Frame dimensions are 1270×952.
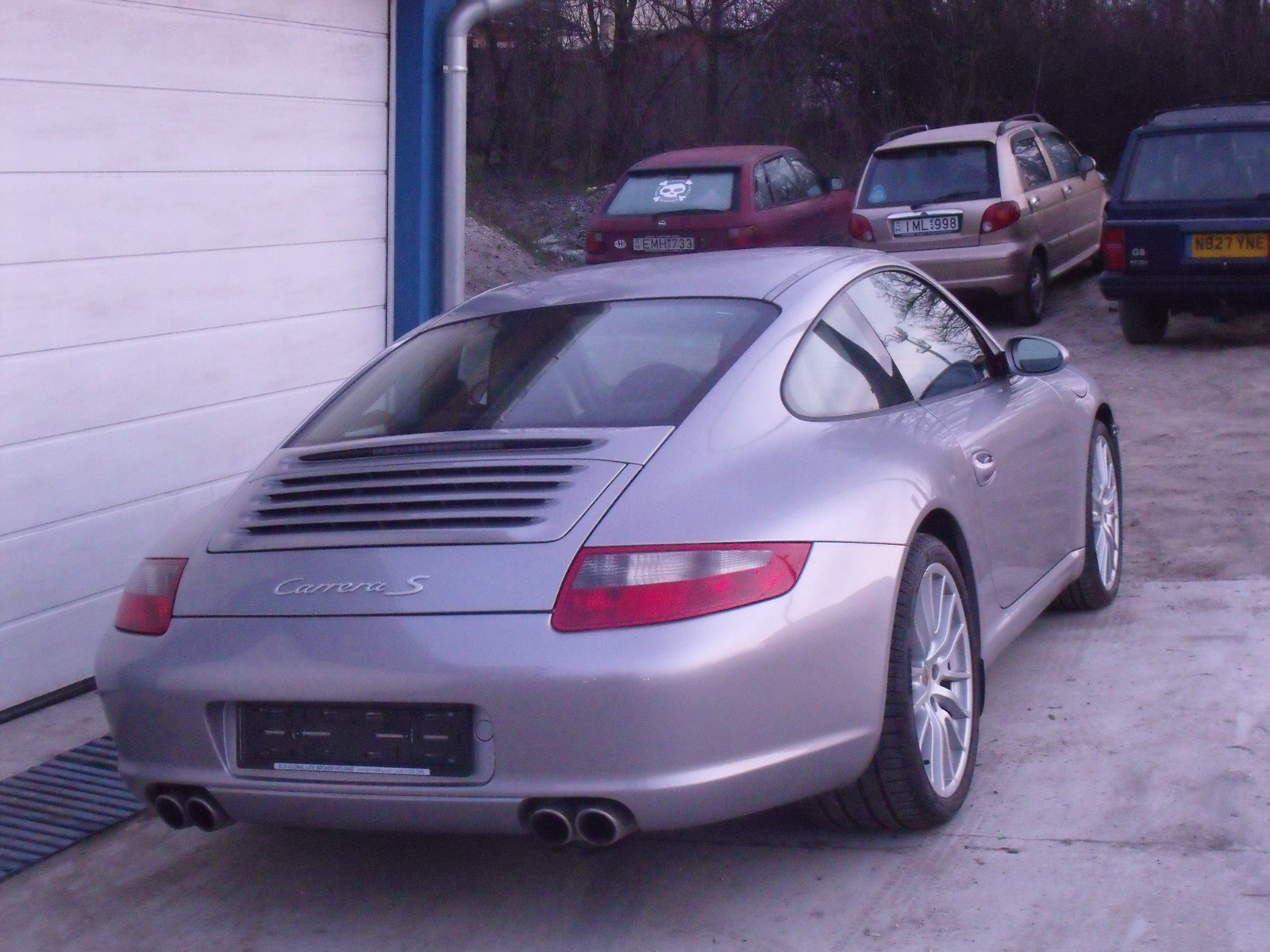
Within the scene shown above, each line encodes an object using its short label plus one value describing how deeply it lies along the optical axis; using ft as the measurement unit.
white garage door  17.46
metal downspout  23.50
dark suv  34.30
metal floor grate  14.11
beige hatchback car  40.22
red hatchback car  45.96
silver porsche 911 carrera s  10.50
